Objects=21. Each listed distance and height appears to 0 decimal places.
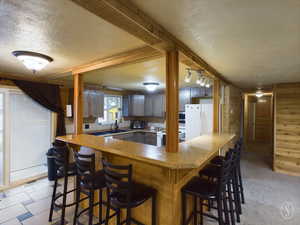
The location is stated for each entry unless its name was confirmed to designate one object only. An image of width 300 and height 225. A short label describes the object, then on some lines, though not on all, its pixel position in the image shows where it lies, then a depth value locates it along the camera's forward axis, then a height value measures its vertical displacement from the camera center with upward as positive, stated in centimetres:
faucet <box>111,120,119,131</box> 539 -52
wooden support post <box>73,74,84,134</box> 281 +19
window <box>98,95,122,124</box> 527 +7
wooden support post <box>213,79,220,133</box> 338 +17
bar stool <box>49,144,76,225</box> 210 -72
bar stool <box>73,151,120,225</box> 178 -81
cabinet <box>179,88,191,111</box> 493 +46
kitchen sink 474 -67
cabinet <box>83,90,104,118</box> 442 +21
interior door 750 -38
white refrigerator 396 -21
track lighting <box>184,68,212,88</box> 242 +56
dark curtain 345 +36
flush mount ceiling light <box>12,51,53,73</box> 194 +67
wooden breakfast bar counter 156 -63
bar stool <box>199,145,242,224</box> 207 -85
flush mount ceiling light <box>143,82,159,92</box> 409 +71
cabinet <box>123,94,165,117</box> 553 +22
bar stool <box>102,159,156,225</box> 146 -85
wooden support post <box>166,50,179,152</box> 171 +14
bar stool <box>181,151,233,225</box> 165 -85
